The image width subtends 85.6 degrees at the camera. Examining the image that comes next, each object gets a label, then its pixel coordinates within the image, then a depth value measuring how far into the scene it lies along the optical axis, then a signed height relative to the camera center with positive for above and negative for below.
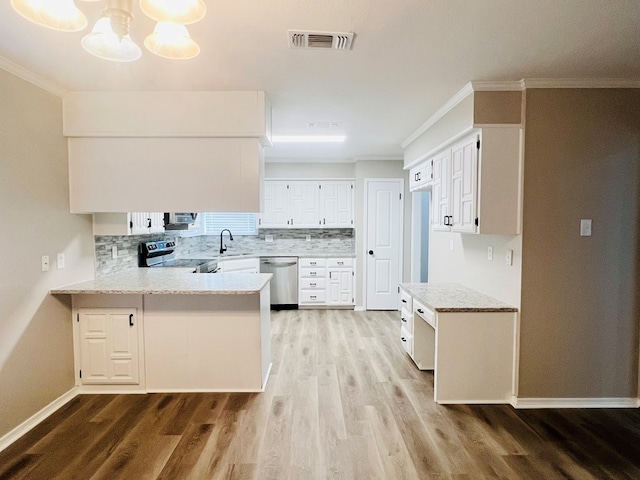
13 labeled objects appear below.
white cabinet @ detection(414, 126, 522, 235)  2.57 +0.37
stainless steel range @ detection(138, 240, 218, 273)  3.86 -0.37
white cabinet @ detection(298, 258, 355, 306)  5.54 -0.84
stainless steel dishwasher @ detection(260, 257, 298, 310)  5.56 -0.78
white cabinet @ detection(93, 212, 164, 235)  3.06 +0.04
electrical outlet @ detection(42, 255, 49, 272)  2.54 -0.26
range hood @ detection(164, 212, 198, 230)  4.05 +0.10
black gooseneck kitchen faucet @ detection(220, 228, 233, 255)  5.77 -0.30
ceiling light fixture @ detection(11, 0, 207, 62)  1.20 +0.75
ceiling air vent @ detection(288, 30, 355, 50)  1.88 +1.06
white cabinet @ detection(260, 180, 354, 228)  5.73 +0.41
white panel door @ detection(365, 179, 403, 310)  5.46 +0.10
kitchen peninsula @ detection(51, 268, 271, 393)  2.87 -0.94
